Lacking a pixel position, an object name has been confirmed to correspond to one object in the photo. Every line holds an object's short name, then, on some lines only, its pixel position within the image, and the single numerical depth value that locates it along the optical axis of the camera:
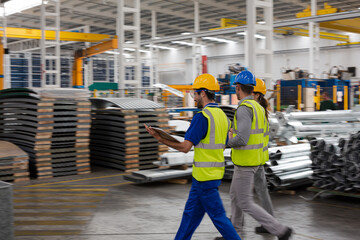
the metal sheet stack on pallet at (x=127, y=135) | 8.97
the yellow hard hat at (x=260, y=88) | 4.82
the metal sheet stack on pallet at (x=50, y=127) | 8.17
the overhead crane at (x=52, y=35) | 21.02
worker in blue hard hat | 3.94
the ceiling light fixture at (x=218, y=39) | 35.40
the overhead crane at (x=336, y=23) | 19.00
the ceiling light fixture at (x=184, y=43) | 36.16
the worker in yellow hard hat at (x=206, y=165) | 3.46
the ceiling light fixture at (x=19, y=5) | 19.73
